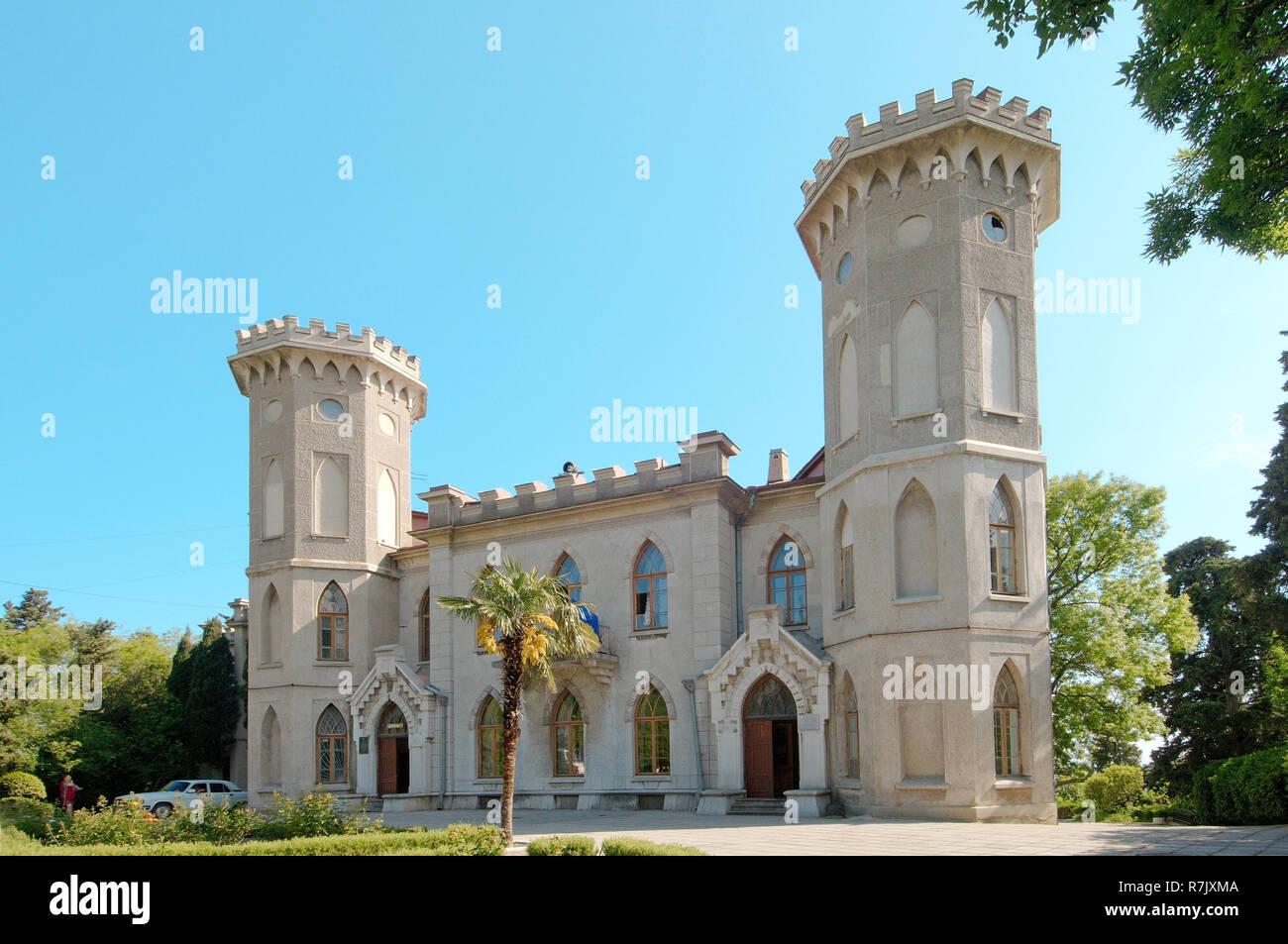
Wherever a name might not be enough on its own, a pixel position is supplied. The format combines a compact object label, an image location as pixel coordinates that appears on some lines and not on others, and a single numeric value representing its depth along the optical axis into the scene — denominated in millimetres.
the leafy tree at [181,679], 40156
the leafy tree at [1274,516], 22453
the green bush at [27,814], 20406
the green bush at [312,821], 18328
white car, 31797
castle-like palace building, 22578
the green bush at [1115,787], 30125
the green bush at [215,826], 18438
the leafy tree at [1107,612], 32812
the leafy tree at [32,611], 61688
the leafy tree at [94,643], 48750
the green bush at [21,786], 33344
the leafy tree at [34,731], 35344
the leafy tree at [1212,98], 12461
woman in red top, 33359
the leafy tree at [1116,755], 46094
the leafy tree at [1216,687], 30219
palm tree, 21344
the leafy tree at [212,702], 38844
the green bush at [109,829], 17984
